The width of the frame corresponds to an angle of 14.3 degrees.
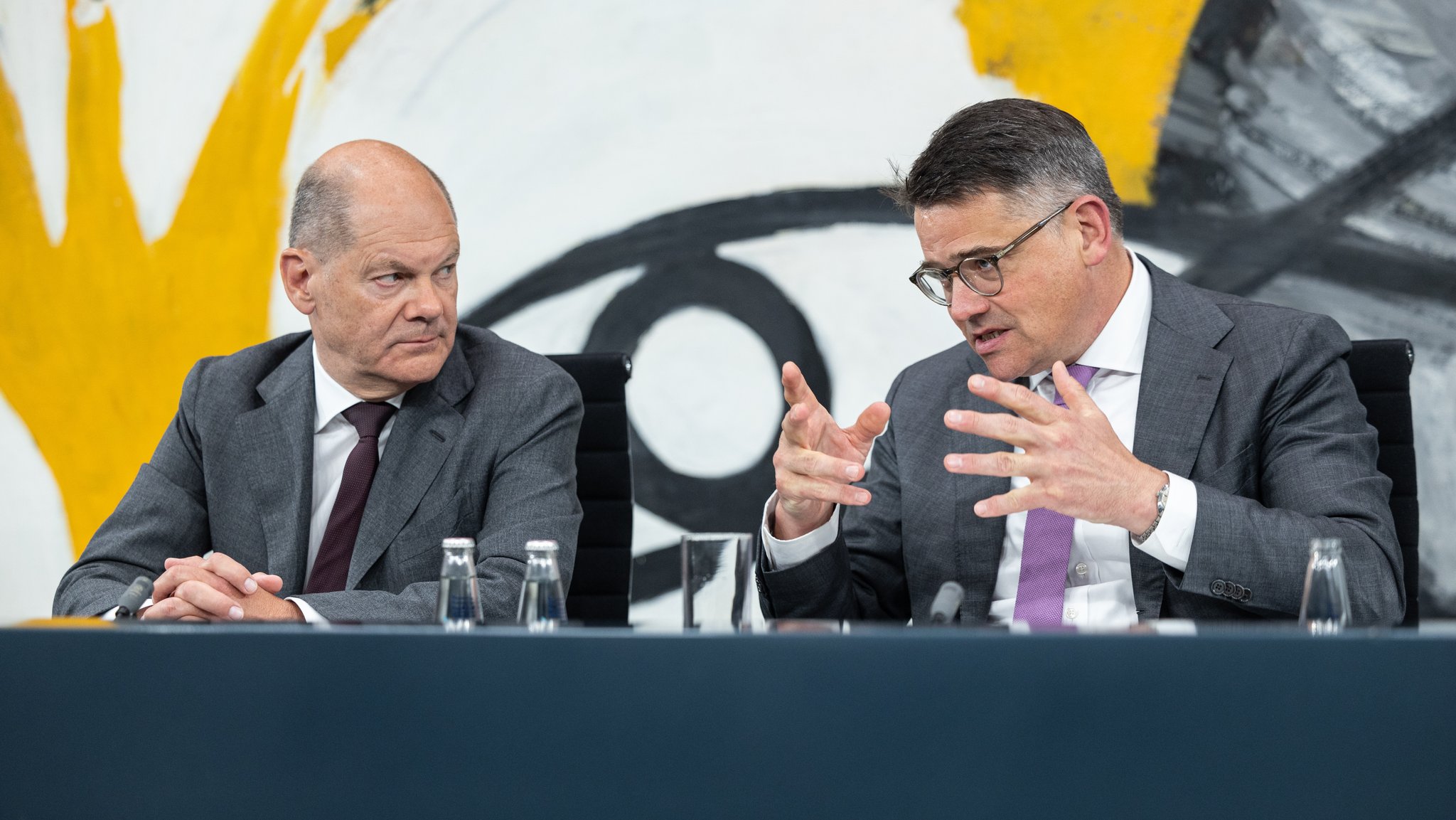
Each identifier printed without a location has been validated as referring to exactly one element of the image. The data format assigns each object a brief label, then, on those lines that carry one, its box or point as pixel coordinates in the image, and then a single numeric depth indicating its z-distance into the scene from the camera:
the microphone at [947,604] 5.19
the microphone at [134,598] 5.19
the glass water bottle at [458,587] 5.03
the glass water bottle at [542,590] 5.00
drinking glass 5.00
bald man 5.47
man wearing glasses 5.25
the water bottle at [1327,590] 4.94
